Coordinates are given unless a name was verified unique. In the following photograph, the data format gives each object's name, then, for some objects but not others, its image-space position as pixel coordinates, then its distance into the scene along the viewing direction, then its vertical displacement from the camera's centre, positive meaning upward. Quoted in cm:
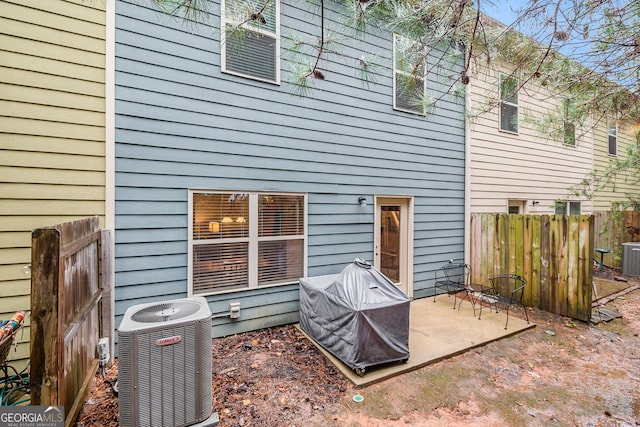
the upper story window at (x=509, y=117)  709 +247
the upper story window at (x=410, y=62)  284 +158
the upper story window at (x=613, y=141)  1030 +270
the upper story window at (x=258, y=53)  406 +234
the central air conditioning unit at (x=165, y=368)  207 -117
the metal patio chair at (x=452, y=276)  619 -138
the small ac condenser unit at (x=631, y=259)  762 -115
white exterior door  566 -57
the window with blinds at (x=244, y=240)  392 -41
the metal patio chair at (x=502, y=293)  558 -161
